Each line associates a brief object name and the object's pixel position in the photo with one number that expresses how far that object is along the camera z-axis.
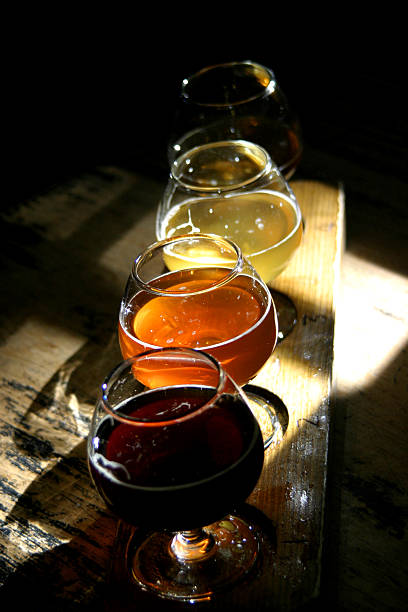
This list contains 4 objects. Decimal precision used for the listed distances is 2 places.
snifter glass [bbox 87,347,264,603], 0.54
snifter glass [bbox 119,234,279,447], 0.68
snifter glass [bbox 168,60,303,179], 1.03
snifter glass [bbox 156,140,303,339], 0.84
